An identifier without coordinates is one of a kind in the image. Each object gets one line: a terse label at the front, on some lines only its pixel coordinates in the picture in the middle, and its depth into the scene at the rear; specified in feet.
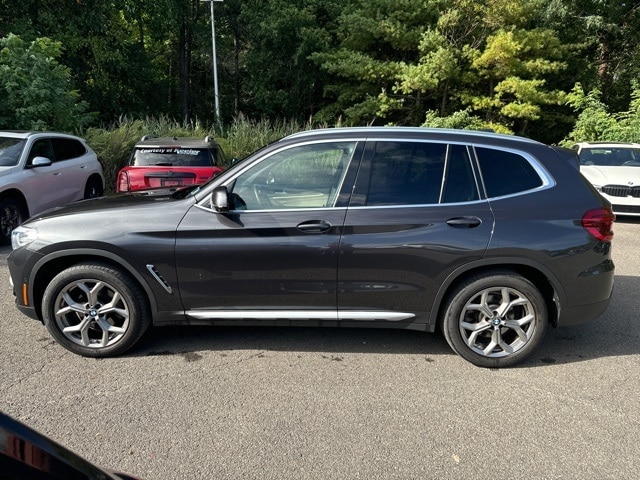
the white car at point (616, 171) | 32.86
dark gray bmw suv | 12.25
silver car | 24.53
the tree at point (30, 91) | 38.78
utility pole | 71.26
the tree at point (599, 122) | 54.44
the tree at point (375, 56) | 70.74
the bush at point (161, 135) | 42.32
